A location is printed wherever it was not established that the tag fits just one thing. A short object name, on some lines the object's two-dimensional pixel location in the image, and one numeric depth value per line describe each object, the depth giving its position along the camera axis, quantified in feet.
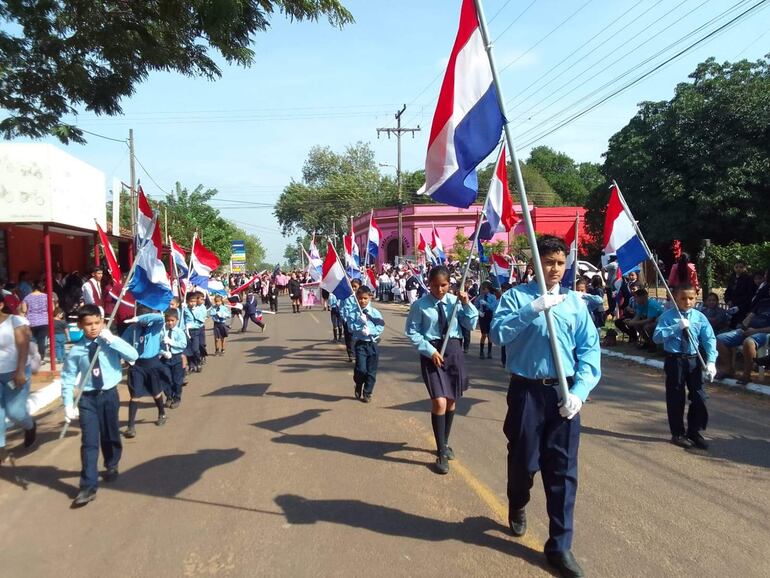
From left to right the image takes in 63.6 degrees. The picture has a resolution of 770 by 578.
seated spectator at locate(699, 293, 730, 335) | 35.88
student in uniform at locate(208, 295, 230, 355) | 45.88
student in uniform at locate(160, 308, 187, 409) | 27.14
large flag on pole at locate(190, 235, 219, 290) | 40.78
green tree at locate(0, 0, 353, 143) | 25.18
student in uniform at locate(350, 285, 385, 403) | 28.22
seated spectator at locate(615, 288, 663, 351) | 41.47
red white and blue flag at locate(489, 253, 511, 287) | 49.89
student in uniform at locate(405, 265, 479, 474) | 18.40
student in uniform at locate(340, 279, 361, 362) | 29.98
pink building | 143.64
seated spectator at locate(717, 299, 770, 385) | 29.58
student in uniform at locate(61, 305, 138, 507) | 16.89
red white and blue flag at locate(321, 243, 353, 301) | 33.73
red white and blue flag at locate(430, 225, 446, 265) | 61.93
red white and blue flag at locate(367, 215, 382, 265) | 58.54
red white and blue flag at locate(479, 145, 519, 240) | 29.43
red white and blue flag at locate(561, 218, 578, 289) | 31.69
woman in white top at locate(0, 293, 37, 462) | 18.80
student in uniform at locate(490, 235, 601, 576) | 12.11
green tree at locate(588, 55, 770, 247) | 74.59
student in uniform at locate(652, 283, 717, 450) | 20.22
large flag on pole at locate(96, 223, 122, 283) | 27.24
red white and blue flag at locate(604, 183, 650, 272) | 28.37
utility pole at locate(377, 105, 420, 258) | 122.71
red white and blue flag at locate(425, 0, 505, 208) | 14.21
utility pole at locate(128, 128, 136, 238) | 83.63
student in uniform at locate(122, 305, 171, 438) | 23.47
